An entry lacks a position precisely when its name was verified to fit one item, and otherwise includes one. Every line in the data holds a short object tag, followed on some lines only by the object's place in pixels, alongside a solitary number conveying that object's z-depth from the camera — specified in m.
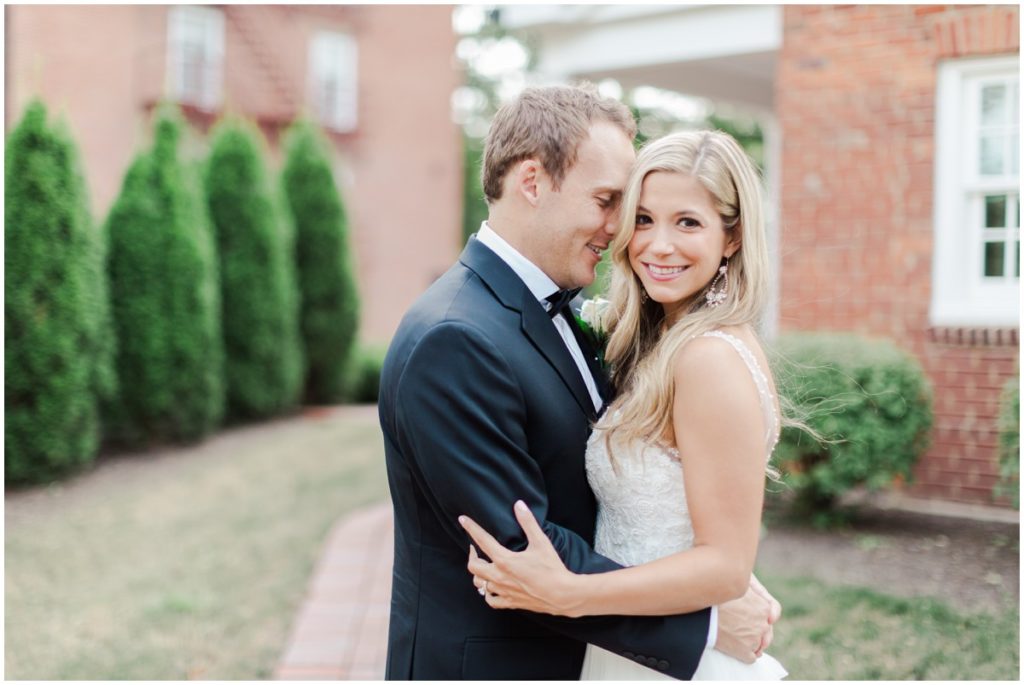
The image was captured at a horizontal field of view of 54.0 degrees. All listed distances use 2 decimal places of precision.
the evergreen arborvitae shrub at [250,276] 11.57
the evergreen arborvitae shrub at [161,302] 9.93
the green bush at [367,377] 15.24
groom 2.09
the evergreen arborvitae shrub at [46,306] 8.40
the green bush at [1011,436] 5.20
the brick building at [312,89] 17.78
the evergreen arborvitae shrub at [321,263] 13.12
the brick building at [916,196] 6.79
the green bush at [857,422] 6.02
